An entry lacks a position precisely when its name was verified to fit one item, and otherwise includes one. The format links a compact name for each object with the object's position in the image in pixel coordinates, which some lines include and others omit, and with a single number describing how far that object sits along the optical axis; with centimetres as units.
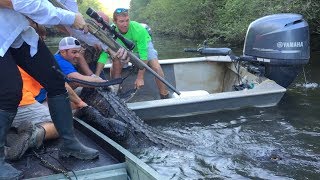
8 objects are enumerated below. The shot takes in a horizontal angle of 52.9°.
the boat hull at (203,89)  479
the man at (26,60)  223
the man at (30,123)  271
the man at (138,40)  509
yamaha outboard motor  519
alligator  369
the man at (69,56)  400
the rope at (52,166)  241
